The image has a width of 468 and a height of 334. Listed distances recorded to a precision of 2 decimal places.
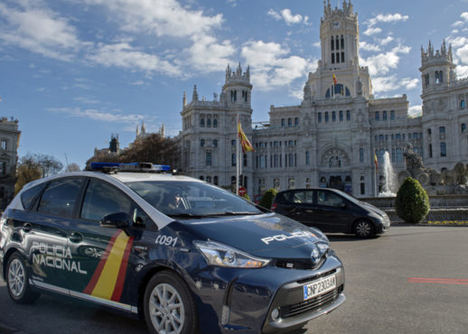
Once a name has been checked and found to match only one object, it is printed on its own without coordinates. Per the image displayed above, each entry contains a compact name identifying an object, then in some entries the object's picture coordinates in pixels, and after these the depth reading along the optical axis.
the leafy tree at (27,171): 55.22
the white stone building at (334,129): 61.50
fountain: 54.68
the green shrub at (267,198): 22.59
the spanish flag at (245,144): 32.12
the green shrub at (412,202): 16.75
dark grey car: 11.97
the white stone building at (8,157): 61.31
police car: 3.25
